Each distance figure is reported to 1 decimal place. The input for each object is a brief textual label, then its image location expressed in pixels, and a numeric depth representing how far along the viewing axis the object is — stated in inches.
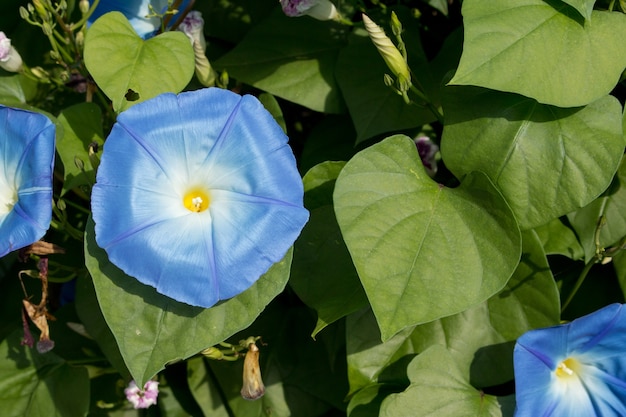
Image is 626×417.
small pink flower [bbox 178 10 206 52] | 36.4
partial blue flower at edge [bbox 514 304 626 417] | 34.2
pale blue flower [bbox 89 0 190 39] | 38.2
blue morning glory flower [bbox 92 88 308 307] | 33.0
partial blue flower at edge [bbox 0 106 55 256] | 33.1
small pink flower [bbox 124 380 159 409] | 36.3
